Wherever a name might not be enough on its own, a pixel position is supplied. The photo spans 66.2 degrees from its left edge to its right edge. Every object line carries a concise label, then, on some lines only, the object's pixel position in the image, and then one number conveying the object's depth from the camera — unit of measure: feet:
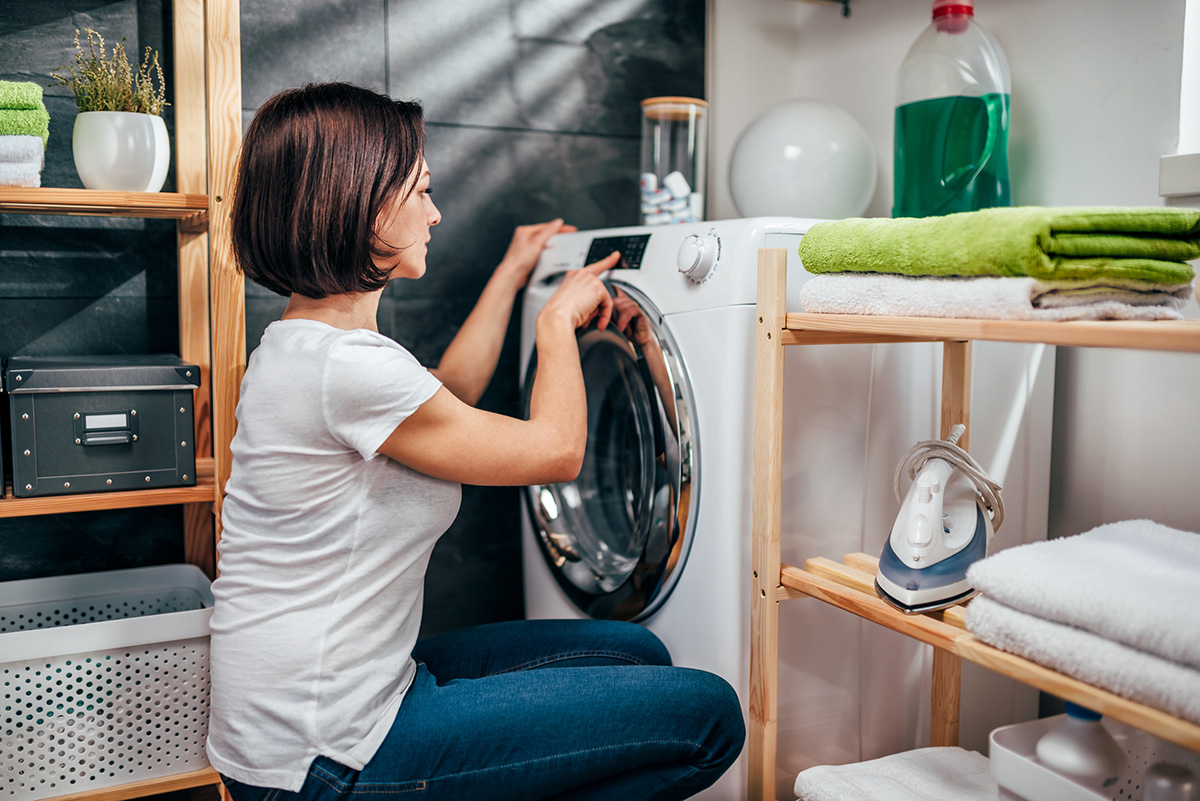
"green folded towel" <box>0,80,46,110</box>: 4.27
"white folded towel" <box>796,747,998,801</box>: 3.94
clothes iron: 3.51
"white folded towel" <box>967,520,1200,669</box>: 2.63
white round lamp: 5.58
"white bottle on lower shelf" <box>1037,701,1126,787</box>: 3.23
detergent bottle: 5.30
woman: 3.51
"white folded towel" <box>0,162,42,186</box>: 4.30
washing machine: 4.36
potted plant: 4.58
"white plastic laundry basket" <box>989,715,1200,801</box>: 3.24
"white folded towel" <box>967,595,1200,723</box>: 2.56
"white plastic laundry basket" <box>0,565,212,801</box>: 4.40
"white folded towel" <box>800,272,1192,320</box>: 2.95
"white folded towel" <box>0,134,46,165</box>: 4.29
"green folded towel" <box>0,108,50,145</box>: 4.29
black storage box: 4.50
